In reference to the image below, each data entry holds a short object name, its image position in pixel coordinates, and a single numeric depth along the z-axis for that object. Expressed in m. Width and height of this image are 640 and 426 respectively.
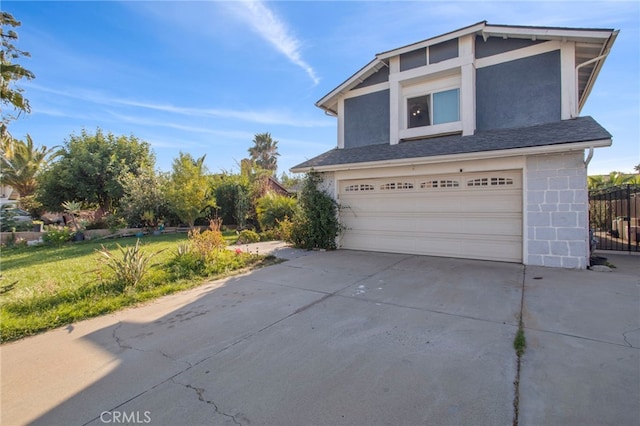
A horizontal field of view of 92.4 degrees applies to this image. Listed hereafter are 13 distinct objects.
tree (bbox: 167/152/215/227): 14.82
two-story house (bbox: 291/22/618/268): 7.19
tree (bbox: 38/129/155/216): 17.08
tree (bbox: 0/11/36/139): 5.07
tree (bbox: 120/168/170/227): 16.03
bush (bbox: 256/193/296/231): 14.27
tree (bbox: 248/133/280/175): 43.81
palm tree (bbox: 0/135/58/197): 22.12
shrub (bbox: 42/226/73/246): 13.14
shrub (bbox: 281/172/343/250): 10.31
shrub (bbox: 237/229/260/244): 12.59
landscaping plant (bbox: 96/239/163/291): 6.05
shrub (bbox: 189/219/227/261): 7.87
